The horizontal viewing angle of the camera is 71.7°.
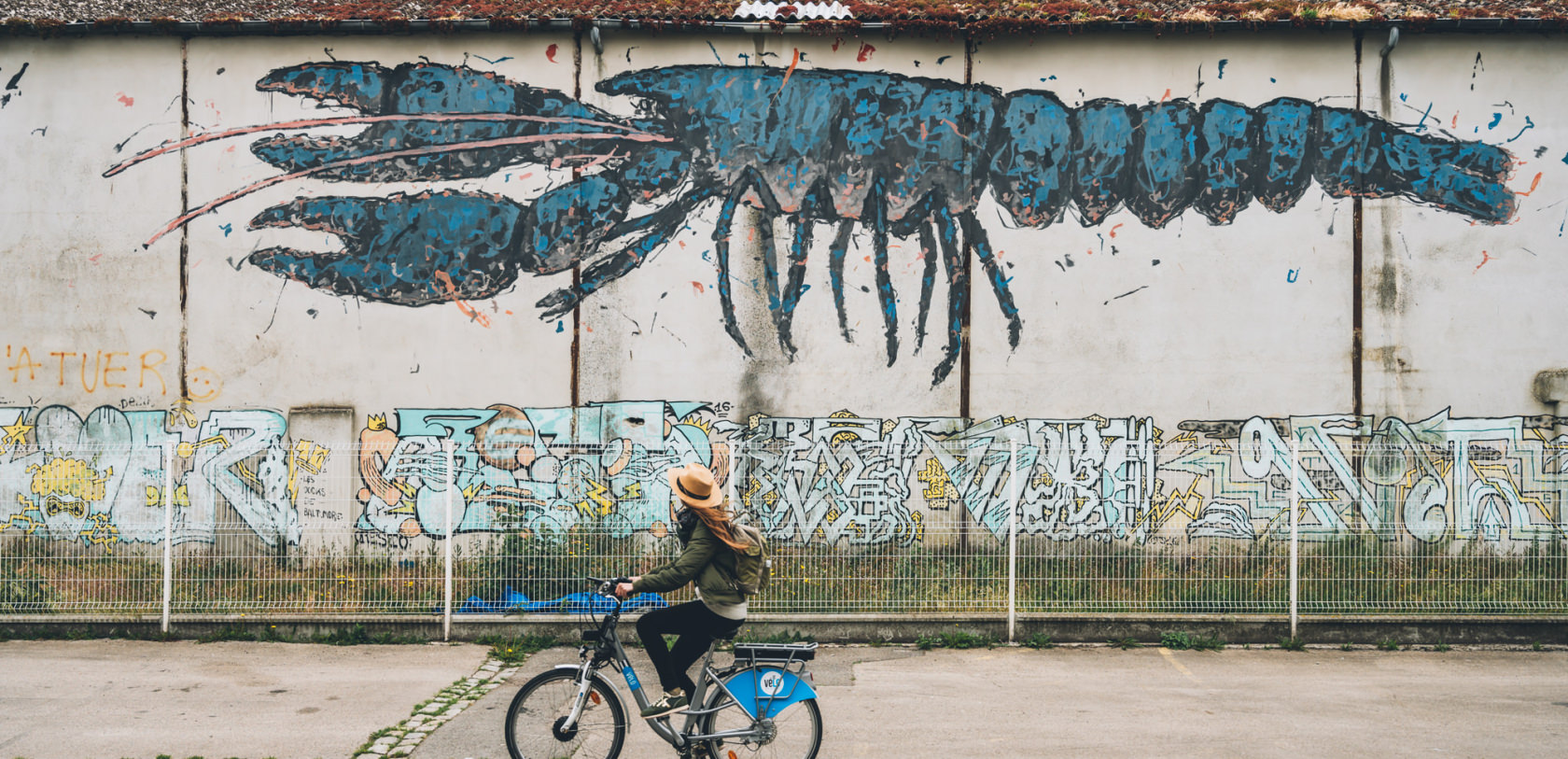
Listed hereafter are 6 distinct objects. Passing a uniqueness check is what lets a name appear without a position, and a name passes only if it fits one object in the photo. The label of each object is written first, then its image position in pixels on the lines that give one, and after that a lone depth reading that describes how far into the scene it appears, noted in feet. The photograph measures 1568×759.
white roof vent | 39.01
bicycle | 17.24
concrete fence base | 28.17
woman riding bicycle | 17.31
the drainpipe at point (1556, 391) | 38.88
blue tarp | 28.53
